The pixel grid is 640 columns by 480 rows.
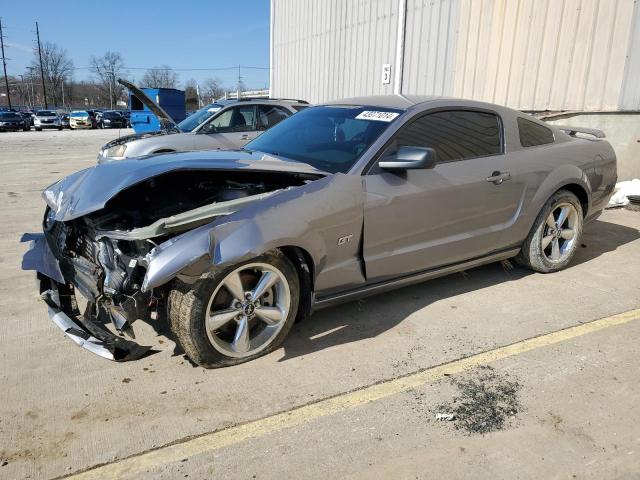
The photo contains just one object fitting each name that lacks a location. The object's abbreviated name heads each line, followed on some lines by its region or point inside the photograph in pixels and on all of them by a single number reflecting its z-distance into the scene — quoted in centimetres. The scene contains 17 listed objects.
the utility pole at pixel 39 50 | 6700
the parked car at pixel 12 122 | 3291
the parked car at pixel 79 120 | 3784
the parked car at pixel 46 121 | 3562
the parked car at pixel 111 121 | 3944
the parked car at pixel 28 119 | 3471
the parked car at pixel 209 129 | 828
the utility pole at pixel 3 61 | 6830
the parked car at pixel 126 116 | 4062
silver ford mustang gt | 293
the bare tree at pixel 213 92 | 7769
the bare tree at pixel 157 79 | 8769
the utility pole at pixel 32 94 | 9290
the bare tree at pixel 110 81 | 8512
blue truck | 1880
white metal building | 846
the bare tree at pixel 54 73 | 8394
